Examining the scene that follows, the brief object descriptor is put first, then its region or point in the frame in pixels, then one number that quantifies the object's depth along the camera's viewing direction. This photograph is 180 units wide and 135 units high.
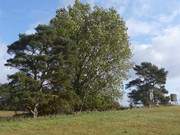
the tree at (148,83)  32.16
